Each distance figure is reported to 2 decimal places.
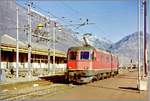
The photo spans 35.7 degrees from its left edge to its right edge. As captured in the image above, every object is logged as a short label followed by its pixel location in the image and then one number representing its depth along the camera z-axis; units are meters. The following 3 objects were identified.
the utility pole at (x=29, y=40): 22.77
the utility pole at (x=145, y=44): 17.53
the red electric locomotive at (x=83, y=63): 18.73
